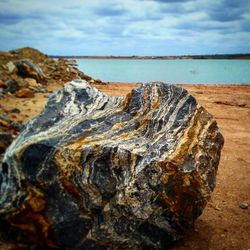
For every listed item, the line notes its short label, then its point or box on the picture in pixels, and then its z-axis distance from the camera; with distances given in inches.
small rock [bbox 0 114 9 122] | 300.3
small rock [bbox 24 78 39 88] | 551.6
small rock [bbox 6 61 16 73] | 592.7
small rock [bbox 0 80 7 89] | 478.3
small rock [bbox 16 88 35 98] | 450.6
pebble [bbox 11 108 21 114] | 349.4
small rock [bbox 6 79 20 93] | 467.7
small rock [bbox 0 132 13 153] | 228.1
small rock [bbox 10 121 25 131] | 282.6
